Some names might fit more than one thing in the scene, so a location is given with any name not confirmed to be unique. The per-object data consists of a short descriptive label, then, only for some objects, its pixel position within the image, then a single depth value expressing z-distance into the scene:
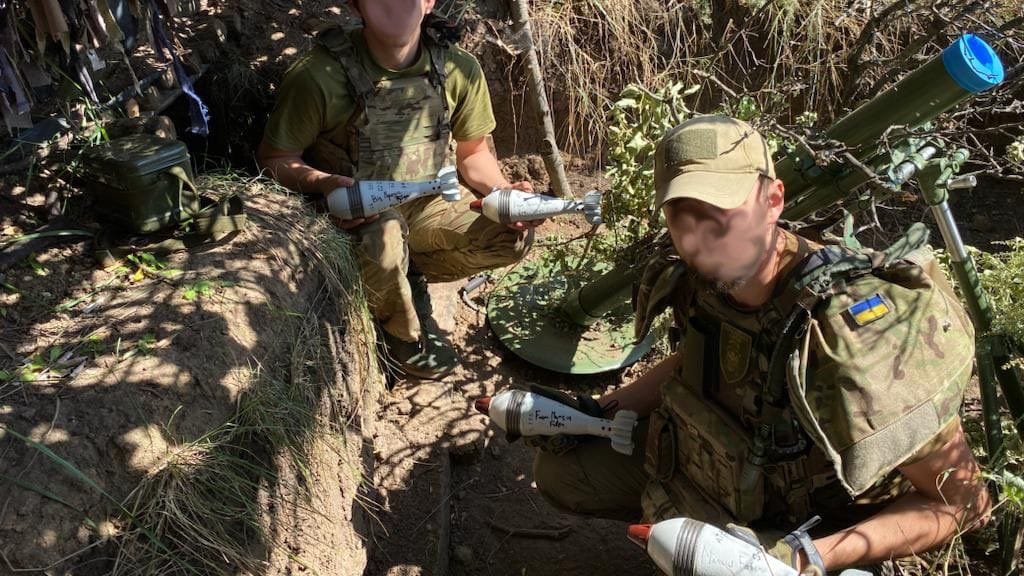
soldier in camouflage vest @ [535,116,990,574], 2.01
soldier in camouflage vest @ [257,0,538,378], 3.40
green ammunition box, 2.58
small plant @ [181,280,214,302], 2.52
